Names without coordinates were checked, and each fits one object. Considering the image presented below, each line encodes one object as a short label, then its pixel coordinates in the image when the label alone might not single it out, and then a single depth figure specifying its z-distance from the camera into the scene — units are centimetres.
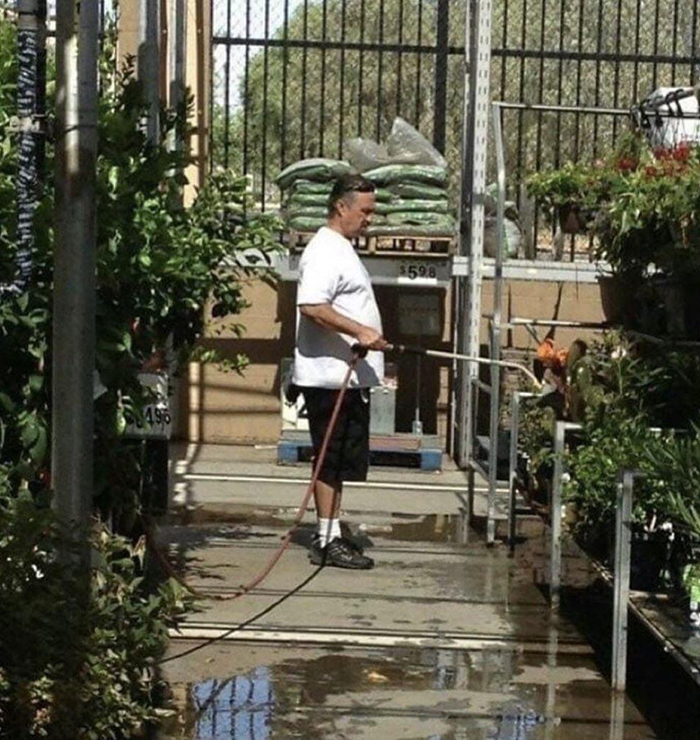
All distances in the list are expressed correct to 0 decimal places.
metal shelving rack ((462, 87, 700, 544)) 831
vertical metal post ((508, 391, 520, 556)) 877
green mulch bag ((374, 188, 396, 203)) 1207
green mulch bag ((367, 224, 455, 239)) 1203
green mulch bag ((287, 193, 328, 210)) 1215
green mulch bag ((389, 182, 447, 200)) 1212
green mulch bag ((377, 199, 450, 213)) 1209
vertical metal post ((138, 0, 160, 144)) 816
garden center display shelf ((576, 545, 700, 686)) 571
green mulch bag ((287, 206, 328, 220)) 1212
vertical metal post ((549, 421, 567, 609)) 733
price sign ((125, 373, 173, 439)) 657
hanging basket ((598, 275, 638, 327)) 806
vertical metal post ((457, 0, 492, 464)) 1232
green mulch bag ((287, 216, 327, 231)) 1205
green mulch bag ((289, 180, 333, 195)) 1218
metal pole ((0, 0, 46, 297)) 566
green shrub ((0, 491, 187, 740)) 505
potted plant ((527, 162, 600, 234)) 844
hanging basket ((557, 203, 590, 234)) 878
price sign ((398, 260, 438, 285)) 1216
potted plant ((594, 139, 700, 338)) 698
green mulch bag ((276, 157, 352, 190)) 1215
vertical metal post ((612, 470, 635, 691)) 625
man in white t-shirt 853
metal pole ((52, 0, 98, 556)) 516
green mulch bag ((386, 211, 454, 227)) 1207
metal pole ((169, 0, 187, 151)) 1093
